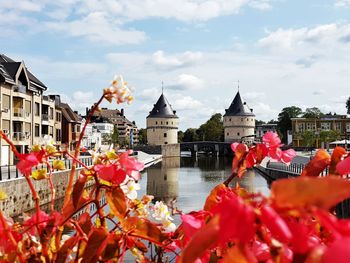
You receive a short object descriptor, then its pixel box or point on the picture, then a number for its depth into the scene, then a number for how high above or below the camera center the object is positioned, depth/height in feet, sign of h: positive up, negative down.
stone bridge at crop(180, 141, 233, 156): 351.25 -6.63
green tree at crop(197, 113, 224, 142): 382.61 +6.37
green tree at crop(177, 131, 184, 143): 441.40 +1.48
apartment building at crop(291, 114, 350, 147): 334.44 +8.46
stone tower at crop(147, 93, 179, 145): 333.01 +9.74
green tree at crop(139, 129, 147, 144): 479.41 +1.11
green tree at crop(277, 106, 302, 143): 355.56 +14.48
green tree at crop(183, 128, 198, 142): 415.74 +2.20
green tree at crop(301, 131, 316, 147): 270.05 -1.72
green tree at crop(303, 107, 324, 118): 363.15 +17.76
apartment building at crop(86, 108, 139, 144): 446.11 +14.61
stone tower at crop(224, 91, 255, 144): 338.34 +12.58
